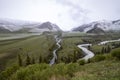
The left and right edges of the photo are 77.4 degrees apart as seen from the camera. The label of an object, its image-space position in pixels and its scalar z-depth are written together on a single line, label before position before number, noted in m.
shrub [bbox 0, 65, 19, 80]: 19.95
